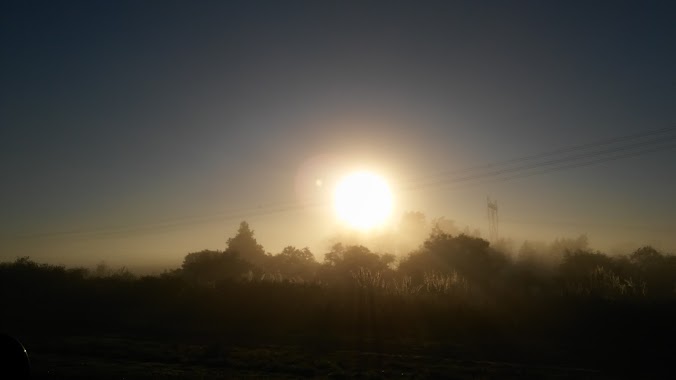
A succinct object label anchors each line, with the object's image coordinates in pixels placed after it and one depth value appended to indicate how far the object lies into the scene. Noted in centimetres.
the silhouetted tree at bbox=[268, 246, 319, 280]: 8611
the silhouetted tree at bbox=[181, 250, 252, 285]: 6738
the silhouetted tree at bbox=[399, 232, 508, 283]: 6775
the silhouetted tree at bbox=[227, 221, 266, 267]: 9388
